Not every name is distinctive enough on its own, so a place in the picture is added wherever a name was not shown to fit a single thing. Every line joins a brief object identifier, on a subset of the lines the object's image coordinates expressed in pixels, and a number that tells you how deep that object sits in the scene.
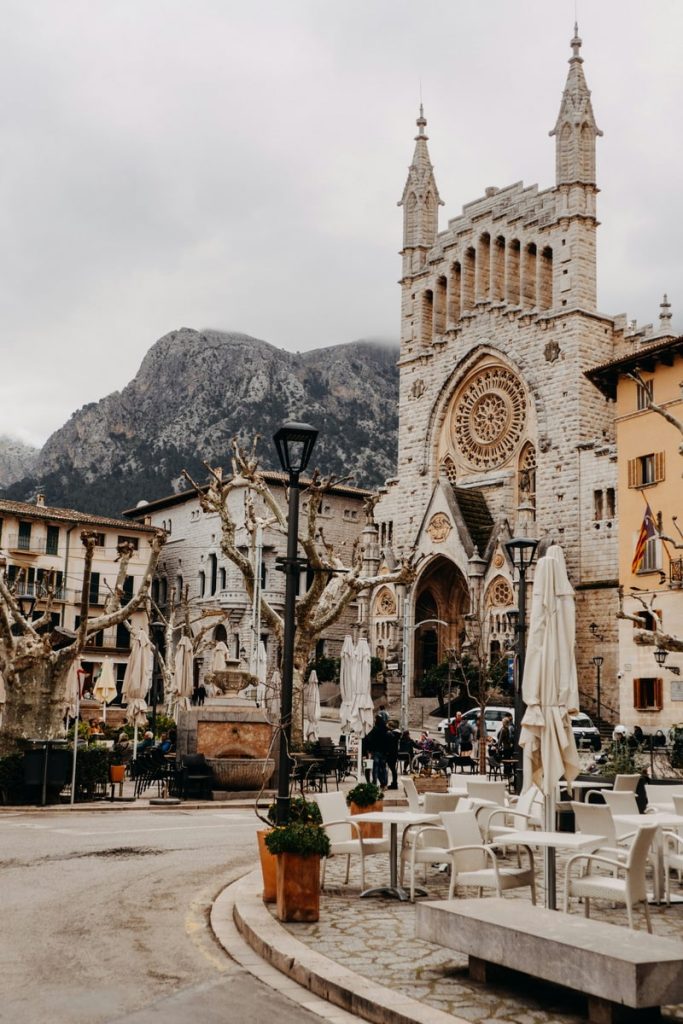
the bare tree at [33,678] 20.62
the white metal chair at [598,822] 9.50
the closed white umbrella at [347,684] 27.52
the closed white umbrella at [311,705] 31.38
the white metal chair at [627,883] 7.98
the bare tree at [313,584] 26.72
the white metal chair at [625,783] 13.06
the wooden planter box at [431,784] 17.62
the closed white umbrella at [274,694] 30.31
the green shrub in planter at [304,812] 9.74
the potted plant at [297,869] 9.05
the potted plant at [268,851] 9.76
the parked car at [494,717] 36.86
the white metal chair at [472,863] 8.95
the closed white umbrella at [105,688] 32.69
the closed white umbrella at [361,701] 26.91
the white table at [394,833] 10.40
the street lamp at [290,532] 10.54
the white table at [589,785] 14.63
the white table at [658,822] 10.27
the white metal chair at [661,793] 13.38
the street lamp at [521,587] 19.73
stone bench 5.89
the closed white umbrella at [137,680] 28.86
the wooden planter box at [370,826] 12.62
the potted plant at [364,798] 12.55
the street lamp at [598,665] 42.72
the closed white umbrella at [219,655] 33.66
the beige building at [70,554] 61.97
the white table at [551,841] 8.40
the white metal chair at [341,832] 10.79
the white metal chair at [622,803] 11.45
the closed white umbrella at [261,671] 38.95
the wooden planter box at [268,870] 9.74
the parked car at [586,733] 35.84
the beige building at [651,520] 34.16
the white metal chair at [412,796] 12.40
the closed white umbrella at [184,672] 34.00
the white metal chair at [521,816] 11.68
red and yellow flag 34.31
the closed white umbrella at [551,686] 9.99
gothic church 46.44
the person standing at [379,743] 22.19
